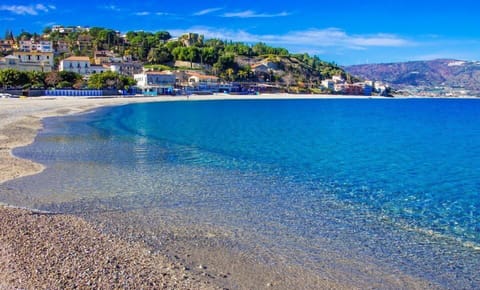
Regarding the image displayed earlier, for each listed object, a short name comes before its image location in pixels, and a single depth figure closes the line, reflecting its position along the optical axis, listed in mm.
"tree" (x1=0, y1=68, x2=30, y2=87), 89250
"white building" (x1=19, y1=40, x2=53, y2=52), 143525
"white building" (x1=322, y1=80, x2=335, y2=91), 192775
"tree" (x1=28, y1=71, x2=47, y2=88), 94750
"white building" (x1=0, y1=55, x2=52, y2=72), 111812
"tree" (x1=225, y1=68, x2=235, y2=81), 162875
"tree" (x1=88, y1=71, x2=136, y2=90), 104500
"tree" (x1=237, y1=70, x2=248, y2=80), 164500
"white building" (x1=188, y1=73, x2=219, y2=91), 138500
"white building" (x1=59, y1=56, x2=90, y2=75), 121562
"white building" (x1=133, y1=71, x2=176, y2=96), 120925
